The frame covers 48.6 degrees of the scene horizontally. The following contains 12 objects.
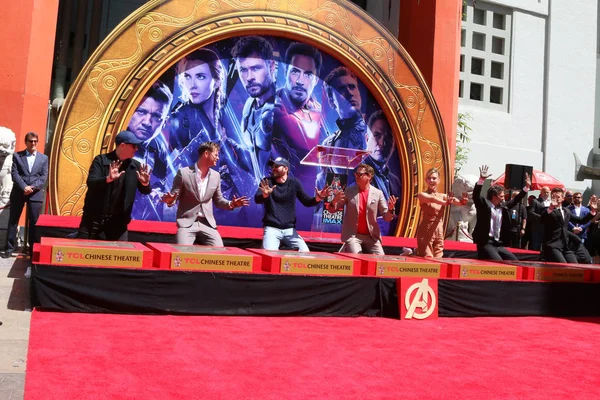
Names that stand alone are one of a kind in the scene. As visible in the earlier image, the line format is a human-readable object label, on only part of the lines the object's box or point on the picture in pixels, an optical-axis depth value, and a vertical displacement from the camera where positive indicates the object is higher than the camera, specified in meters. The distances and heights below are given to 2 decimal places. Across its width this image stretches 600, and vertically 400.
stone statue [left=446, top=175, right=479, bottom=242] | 12.72 +0.53
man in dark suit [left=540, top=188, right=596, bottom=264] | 9.93 +0.31
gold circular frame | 9.62 +2.58
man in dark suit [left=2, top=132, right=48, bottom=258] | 8.42 +0.43
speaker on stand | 10.88 +1.21
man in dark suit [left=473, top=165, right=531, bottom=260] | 8.62 +0.30
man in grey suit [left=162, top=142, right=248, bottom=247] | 7.00 +0.31
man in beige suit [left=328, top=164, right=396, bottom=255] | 7.61 +0.30
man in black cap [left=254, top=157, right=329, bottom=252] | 7.97 +0.31
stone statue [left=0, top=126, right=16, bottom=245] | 8.77 +0.69
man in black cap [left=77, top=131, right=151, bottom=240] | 6.25 +0.29
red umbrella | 14.89 +1.58
